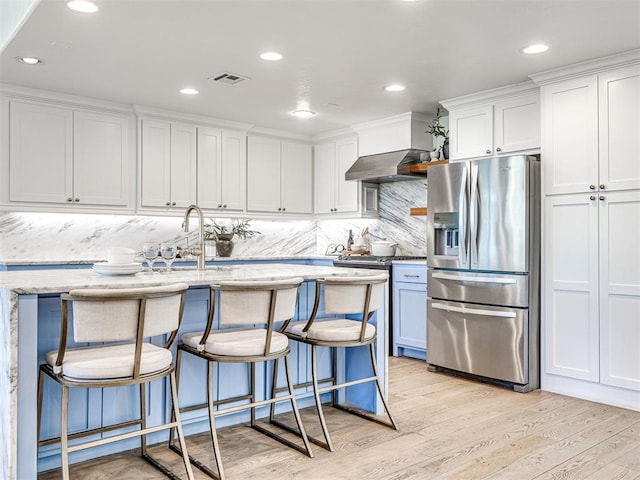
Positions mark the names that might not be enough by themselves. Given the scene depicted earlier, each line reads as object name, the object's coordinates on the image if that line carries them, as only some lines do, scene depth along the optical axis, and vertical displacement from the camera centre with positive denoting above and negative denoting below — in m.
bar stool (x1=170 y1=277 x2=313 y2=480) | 2.52 -0.45
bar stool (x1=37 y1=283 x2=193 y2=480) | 2.09 -0.37
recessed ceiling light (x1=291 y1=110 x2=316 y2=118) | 5.31 +1.32
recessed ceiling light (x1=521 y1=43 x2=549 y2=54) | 3.45 +1.28
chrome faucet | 3.37 +0.04
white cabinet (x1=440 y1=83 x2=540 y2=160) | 4.24 +1.02
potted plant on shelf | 5.18 +1.14
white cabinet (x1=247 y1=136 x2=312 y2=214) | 6.09 +0.81
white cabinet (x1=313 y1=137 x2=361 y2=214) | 6.09 +0.80
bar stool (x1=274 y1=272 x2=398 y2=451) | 2.90 -0.45
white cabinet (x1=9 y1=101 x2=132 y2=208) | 4.58 +0.79
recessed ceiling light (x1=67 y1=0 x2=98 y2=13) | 2.85 +1.28
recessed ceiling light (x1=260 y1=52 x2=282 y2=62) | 3.64 +1.29
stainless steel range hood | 5.25 +0.80
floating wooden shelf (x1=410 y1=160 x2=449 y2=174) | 5.11 +0.77
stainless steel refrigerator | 3.94 -0.18
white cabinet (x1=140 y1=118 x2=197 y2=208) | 5.25 +0.81
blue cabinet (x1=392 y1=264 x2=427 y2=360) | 4.86 -0.59
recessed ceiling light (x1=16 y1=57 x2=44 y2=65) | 3.77 +1.30
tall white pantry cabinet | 3.56 +0.11
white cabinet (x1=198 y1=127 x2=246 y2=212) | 5.64 +0.82
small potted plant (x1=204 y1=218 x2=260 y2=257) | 5.86 +0.15
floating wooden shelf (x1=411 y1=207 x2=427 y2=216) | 5.41 +0.35
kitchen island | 2.13 -0.45
